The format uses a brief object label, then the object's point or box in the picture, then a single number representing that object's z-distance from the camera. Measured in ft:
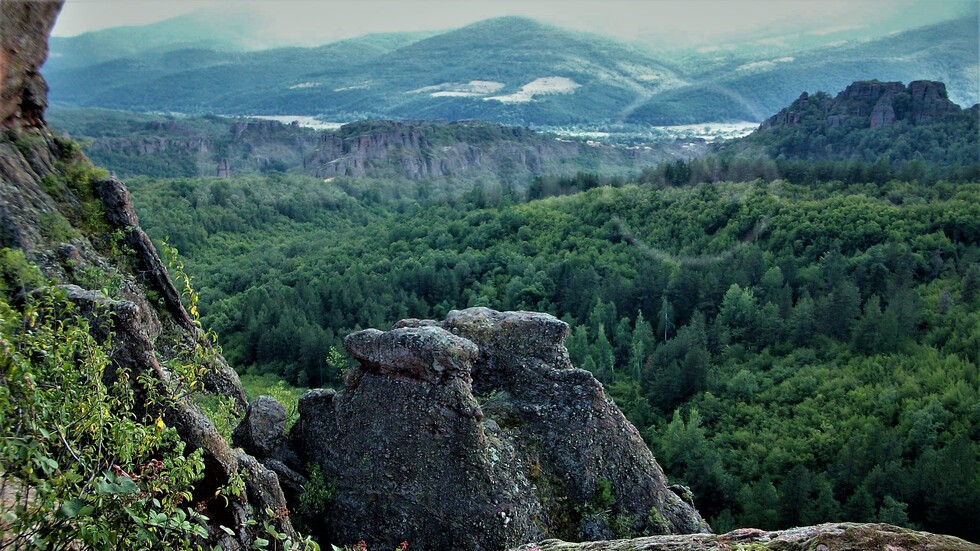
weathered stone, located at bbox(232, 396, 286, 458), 45.62
